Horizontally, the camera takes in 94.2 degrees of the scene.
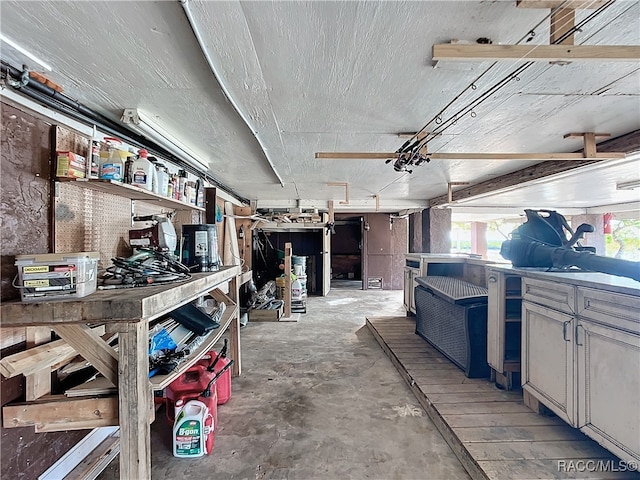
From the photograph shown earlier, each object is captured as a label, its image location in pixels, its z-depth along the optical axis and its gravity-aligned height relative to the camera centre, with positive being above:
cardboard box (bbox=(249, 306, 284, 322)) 4.93 -1.26
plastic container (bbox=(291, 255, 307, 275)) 5.85 -0.47
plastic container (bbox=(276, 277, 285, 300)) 5.43 -0.94
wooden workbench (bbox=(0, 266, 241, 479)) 1.13 -0.40
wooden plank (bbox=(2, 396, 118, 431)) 1.21 -0.72
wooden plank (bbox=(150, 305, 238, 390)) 1.30 -0.62
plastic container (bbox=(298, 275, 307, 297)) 5.68 -0.84
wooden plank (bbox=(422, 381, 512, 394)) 2.36 -1.20
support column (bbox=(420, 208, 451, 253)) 5.95 +0.21
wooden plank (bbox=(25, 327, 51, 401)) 1.35 -0.63
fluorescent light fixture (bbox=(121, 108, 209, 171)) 1.90 +0.78
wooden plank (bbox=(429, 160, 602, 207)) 3.04 +0.77
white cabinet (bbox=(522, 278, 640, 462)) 1.40 -0.66
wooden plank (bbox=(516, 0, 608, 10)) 1.04 +0.84
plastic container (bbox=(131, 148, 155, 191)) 1.73 +0.40
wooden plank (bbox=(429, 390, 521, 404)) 2.22 -1.20
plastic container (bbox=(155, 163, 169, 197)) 1.97 +0.41
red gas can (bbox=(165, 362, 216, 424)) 1.93 -0.97
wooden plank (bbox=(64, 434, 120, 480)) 1.60 -1.27
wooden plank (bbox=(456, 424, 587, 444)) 1.78 -1.19
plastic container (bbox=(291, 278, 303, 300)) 5.59 -0.96
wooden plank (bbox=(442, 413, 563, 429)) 1.92 -1.19
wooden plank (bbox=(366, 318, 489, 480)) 1.62 -1.26
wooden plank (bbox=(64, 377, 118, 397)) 1.25 -0.64
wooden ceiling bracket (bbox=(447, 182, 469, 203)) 4.34 +0.82
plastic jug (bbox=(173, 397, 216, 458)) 1.81 -1.17
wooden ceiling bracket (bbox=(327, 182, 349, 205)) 4.38 +0.83
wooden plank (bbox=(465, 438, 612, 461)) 1.64 -1.19
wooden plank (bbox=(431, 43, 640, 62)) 1.14 +0.73
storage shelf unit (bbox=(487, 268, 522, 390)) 2.34 -0.70
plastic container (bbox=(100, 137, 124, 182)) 1.59 +0.40
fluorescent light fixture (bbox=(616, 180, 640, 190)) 4.06 +0.77
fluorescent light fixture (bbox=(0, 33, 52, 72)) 1.22 +0.83
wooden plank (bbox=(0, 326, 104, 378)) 1.19 -0.52
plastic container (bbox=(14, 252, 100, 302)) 1.16 -0.14
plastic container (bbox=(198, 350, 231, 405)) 2.22 -1.12
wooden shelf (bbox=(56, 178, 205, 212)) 1.55 +0.30
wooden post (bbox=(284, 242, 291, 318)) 4.96 -0.70
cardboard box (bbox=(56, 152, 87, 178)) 1.49 +0.38
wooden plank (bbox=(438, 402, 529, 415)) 2.07 -1.20
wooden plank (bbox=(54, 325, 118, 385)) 1.18 -0.44
